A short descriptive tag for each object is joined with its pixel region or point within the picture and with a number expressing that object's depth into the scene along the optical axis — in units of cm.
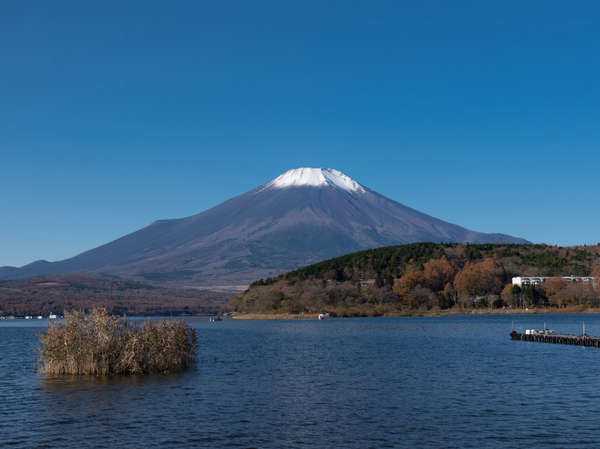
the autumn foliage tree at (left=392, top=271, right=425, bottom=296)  17570
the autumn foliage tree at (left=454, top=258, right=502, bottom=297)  17550
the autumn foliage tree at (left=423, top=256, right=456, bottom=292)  18275
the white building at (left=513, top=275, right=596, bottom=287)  17885
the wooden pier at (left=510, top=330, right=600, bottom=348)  6544
